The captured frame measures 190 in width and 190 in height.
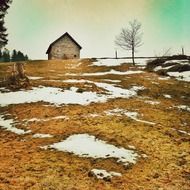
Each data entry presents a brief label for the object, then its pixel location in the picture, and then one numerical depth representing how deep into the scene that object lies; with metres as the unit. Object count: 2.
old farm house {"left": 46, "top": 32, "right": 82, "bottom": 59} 45.87
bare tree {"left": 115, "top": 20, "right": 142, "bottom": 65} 36.85
